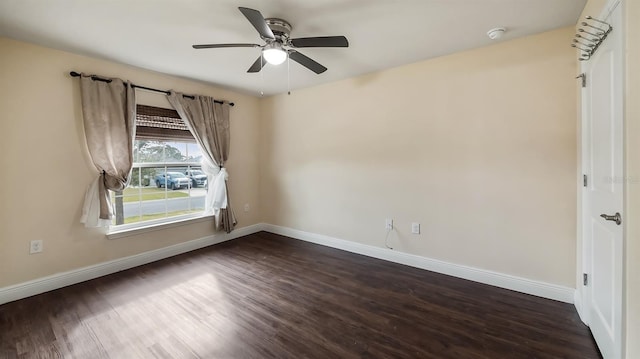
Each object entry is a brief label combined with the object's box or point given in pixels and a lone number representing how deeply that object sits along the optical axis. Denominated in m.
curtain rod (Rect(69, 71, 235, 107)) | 2.63
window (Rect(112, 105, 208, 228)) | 3.19
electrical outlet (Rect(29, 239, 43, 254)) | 2.47
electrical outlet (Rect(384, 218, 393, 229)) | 3.22
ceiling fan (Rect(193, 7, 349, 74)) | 1.87
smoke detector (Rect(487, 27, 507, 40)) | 2.20
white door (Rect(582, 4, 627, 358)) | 1.36
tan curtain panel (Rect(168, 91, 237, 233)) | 3.58
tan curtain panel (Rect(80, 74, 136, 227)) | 2.73
